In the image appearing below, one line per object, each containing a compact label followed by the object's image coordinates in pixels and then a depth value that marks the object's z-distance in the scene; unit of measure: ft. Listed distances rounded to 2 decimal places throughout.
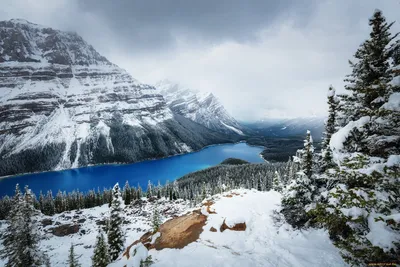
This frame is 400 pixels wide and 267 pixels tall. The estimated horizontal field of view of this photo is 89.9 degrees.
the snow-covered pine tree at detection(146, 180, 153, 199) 357.16
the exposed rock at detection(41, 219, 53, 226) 227.22
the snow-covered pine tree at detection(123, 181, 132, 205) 311.47
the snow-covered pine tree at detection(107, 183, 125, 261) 99.71
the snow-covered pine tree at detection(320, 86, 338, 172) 65.66
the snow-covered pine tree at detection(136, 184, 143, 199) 330.71
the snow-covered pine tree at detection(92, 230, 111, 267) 86.48
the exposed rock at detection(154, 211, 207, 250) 62.64
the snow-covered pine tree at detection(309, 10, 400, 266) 20.35
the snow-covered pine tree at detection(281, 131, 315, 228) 64.85
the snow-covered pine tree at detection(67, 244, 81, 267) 95.28
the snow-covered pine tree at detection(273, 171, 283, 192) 180.71
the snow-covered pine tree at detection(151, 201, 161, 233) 133.71
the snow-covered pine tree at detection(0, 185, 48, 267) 72.84
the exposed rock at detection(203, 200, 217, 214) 84.17
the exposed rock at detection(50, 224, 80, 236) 204.33
